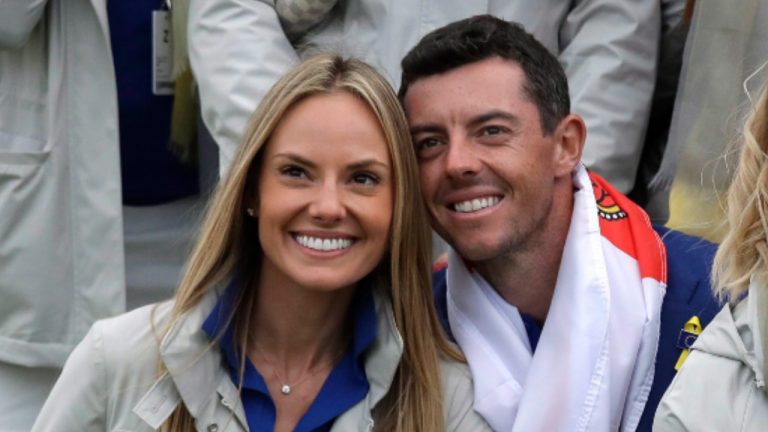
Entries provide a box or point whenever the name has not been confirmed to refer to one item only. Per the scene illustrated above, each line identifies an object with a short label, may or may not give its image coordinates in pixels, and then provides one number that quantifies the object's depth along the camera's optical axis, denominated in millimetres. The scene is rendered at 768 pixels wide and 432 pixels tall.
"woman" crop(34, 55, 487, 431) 5758
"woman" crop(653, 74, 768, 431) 4891
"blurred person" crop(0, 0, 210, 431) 7859
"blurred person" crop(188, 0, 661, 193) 7094
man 5961
